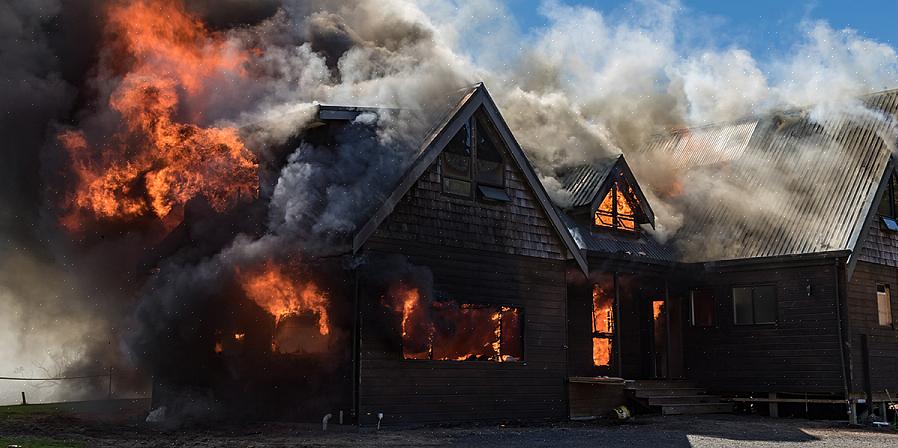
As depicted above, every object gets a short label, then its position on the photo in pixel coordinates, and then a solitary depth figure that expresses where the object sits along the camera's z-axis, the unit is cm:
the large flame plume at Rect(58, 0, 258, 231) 1748
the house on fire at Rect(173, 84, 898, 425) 1725
